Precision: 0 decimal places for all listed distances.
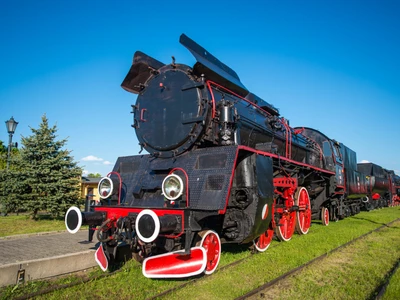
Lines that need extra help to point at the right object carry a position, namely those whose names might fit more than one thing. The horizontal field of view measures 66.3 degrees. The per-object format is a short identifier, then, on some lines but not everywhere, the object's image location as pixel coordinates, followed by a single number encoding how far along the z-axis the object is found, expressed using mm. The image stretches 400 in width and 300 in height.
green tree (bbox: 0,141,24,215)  12141
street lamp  12070
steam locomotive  4320
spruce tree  12094
